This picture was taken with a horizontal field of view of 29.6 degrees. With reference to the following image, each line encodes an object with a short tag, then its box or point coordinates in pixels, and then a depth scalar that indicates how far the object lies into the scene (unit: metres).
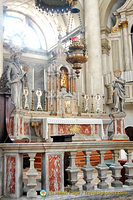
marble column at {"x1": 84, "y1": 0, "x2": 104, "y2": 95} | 13.47
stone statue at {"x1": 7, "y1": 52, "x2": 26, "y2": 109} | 9.31
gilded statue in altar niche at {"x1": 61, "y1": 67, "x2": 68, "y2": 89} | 12.85
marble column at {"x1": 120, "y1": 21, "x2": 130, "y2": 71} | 14.42
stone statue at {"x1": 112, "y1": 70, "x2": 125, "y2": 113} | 10.86
